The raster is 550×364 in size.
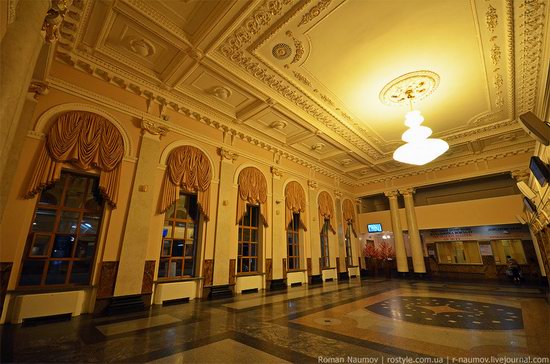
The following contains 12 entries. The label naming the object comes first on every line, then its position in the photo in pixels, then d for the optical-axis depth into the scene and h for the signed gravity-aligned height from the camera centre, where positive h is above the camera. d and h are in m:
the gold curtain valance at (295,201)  8.64 +1.76
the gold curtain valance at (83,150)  4.07 +1.80
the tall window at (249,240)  7.16 +0.27
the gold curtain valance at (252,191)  7.16 +1.79
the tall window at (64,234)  3.97 +0.26
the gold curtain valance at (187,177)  5.58 +1.76
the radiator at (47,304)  3.58 -0.87
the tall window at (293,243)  8.70 +0.22
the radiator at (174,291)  5.10 -0.92
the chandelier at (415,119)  5.47 +3.16
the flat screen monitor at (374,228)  12.10 +1.07
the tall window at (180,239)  5.61 +0.24
